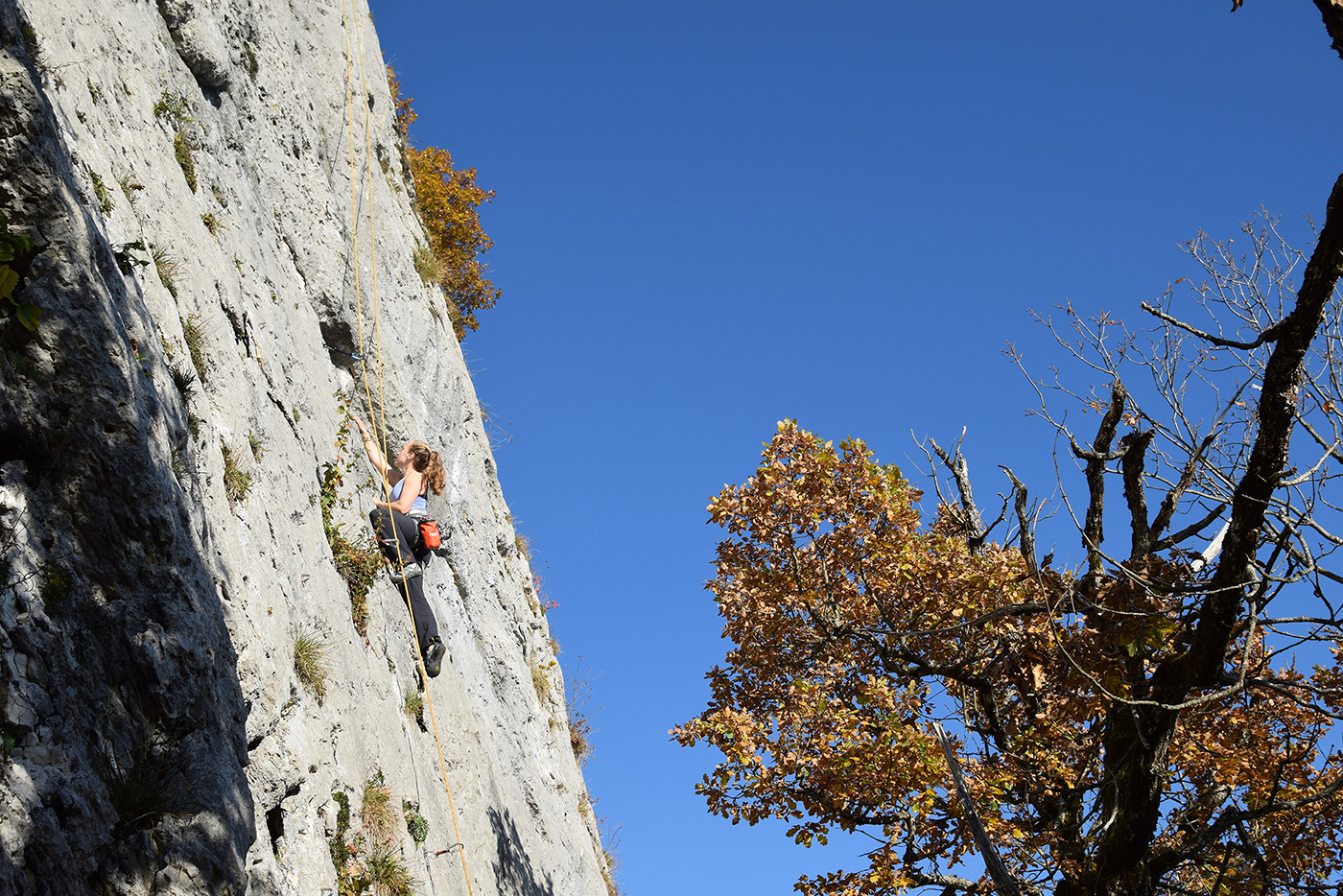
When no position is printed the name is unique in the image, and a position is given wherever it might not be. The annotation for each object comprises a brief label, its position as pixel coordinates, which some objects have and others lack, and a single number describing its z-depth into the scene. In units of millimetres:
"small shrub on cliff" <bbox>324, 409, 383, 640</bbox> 9031
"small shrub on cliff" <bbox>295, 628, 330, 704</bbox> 7082
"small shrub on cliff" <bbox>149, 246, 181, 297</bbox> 6910
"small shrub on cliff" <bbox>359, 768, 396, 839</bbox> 7371
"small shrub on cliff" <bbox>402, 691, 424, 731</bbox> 9492
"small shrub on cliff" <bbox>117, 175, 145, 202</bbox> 6899
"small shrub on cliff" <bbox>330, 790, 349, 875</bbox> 6716
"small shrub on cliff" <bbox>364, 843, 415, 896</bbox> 7105
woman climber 10234
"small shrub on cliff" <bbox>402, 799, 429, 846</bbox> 8000
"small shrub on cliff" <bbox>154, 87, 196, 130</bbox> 8461
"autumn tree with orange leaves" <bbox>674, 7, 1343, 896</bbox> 6312
